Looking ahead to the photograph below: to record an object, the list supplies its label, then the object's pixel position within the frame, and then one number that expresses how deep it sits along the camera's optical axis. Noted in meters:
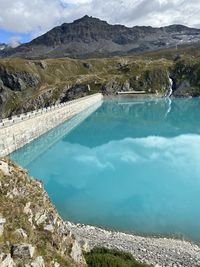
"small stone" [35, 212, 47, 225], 8.09
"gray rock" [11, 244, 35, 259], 7.06
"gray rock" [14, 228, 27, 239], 7.38
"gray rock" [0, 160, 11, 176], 8.52
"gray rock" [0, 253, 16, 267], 6.73
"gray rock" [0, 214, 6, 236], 7.22
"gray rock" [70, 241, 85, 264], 8.26
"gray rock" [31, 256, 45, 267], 7.10
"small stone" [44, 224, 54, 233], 8.07
